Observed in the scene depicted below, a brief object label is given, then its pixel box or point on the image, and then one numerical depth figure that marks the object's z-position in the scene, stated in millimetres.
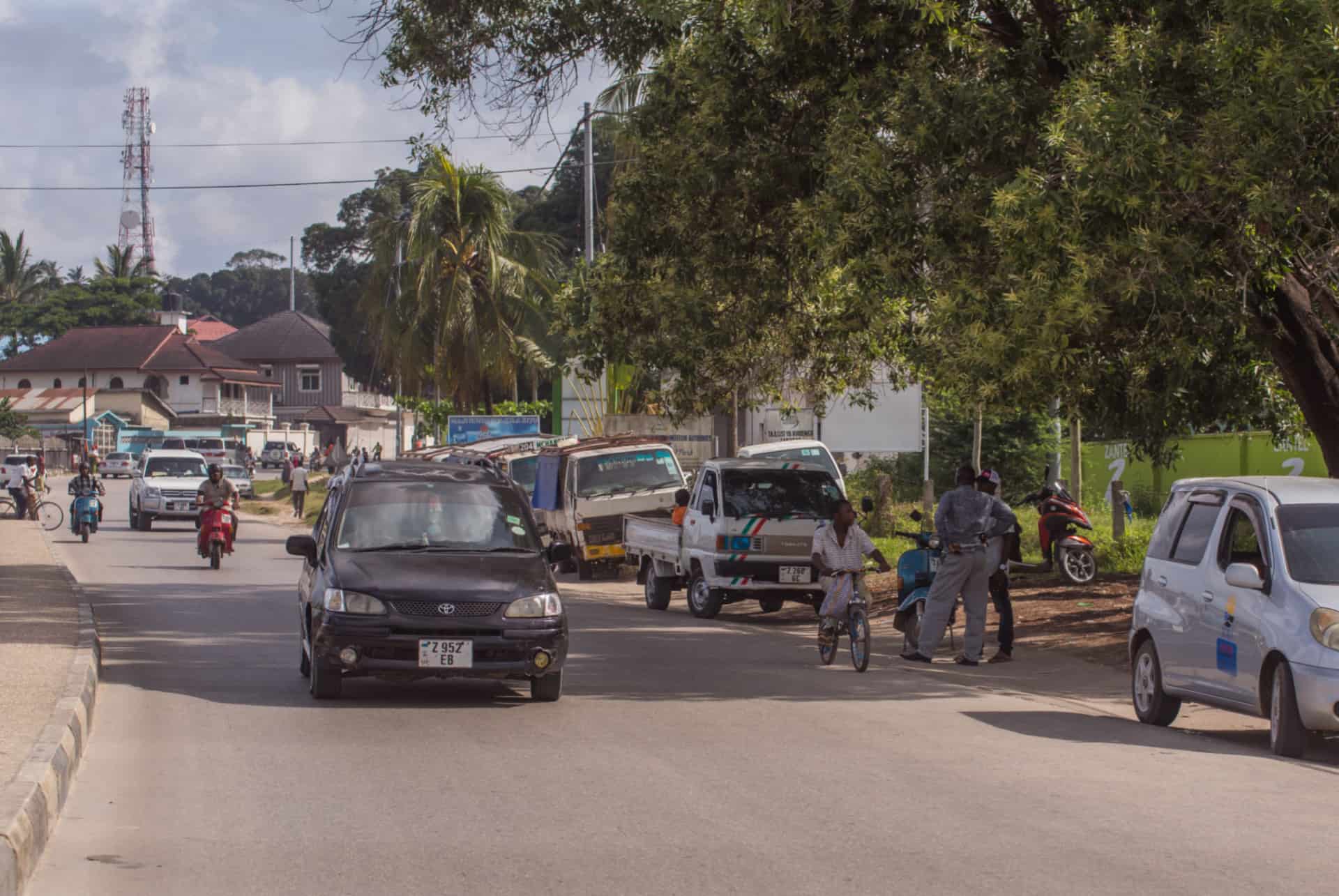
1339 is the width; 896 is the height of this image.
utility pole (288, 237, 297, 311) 127912
